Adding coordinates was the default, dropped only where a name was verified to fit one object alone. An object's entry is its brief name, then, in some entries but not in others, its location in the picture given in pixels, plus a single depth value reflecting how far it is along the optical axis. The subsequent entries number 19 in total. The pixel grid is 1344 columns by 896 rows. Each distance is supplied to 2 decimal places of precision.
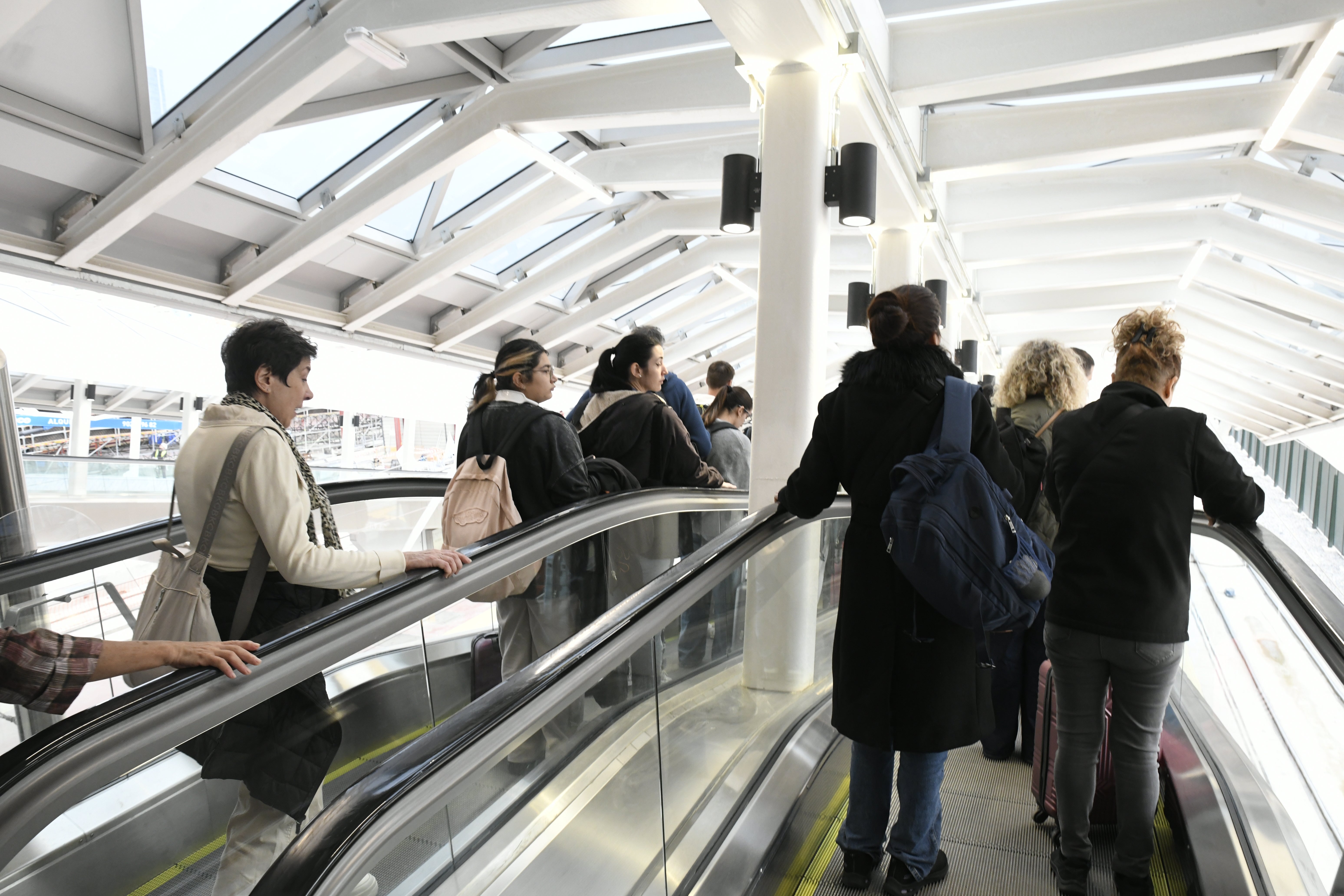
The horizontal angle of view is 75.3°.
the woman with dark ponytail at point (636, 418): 4.11
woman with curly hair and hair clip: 2.17
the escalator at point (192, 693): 1.49
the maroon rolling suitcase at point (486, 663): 3.17
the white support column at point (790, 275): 4.42
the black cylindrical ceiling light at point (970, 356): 11.86
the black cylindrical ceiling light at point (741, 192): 4.89
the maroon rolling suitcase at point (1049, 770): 2.72
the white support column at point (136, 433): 16.67
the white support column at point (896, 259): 7.91
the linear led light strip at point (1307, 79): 5.67
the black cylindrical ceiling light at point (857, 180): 4.51
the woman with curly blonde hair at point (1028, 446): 3.01
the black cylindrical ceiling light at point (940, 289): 7.89
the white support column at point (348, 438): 17.55
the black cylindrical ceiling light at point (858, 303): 7.98
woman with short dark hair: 1.98
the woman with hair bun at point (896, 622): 2.24
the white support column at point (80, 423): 12.09
